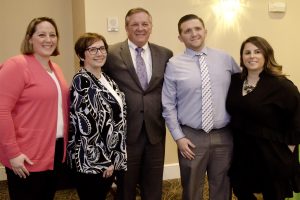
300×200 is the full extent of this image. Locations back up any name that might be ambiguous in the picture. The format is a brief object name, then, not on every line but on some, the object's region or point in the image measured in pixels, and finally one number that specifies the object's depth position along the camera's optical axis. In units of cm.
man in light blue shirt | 218
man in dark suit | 222
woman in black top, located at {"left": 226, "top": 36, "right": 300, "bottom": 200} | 200
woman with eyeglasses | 182
